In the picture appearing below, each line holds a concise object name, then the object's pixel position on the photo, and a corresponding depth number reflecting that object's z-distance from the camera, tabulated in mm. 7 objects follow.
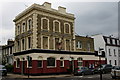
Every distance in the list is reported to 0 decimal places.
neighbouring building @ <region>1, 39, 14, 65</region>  27016
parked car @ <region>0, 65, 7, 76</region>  17656
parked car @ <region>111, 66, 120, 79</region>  12502
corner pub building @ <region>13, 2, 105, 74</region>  18087
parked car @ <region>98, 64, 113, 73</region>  20308
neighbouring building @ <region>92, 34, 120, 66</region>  27383
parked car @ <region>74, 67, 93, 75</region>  17724
